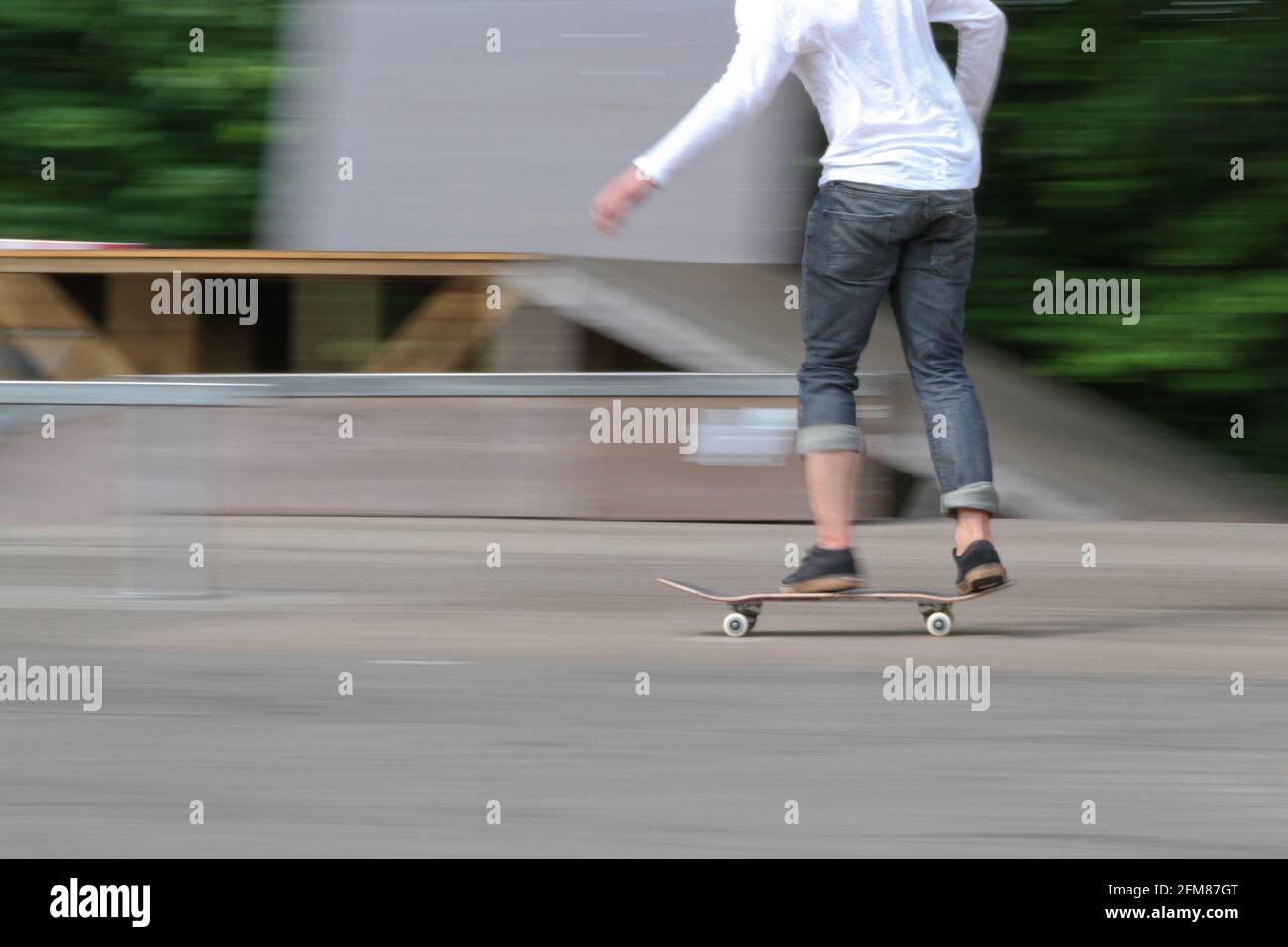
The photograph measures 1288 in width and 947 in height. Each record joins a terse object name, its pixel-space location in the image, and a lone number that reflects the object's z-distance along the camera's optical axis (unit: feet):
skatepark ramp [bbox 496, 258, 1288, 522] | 30.04
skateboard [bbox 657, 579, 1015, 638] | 17.95
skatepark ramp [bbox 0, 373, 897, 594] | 28.04
